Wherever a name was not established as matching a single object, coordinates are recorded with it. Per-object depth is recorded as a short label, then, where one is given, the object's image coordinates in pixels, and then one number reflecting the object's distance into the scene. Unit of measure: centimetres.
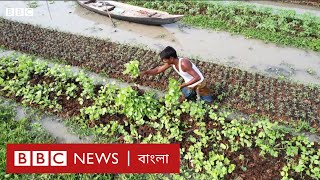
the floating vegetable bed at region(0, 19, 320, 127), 472
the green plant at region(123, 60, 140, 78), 429
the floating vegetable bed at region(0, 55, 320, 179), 382
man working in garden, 409
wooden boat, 685
